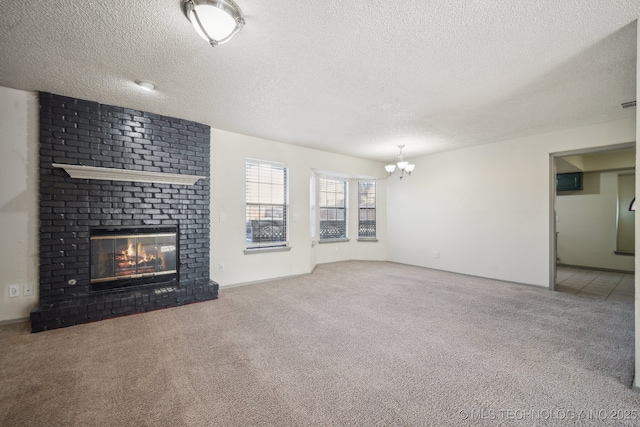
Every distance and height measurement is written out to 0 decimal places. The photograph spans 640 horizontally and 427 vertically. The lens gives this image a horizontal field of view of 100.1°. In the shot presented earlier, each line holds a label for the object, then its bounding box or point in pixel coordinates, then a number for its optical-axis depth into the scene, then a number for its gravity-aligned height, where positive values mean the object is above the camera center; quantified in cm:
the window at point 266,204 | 486 +14
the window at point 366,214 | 719 -5
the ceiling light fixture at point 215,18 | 173 +129
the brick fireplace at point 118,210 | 311 +2
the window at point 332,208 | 676 +10
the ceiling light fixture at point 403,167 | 498 +86
